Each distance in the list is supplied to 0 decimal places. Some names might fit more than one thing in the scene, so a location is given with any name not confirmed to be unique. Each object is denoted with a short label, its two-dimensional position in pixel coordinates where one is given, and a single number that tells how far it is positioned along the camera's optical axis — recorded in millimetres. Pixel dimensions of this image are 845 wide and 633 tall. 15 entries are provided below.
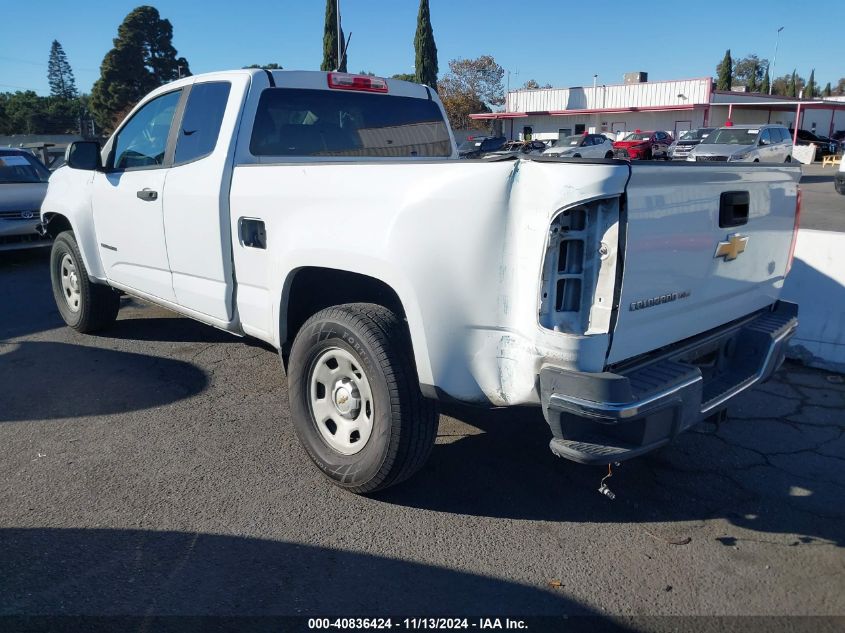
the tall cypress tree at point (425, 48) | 50281
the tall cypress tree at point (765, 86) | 78062
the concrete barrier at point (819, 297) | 5414
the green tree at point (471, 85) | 66375
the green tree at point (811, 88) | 93700
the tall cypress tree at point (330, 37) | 40906
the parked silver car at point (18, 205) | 9704
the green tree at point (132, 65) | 57219
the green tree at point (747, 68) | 93931
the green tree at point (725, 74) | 65875
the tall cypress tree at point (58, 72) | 82312
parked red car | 32344
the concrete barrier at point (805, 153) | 36344
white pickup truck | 2582
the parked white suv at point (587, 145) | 29166
